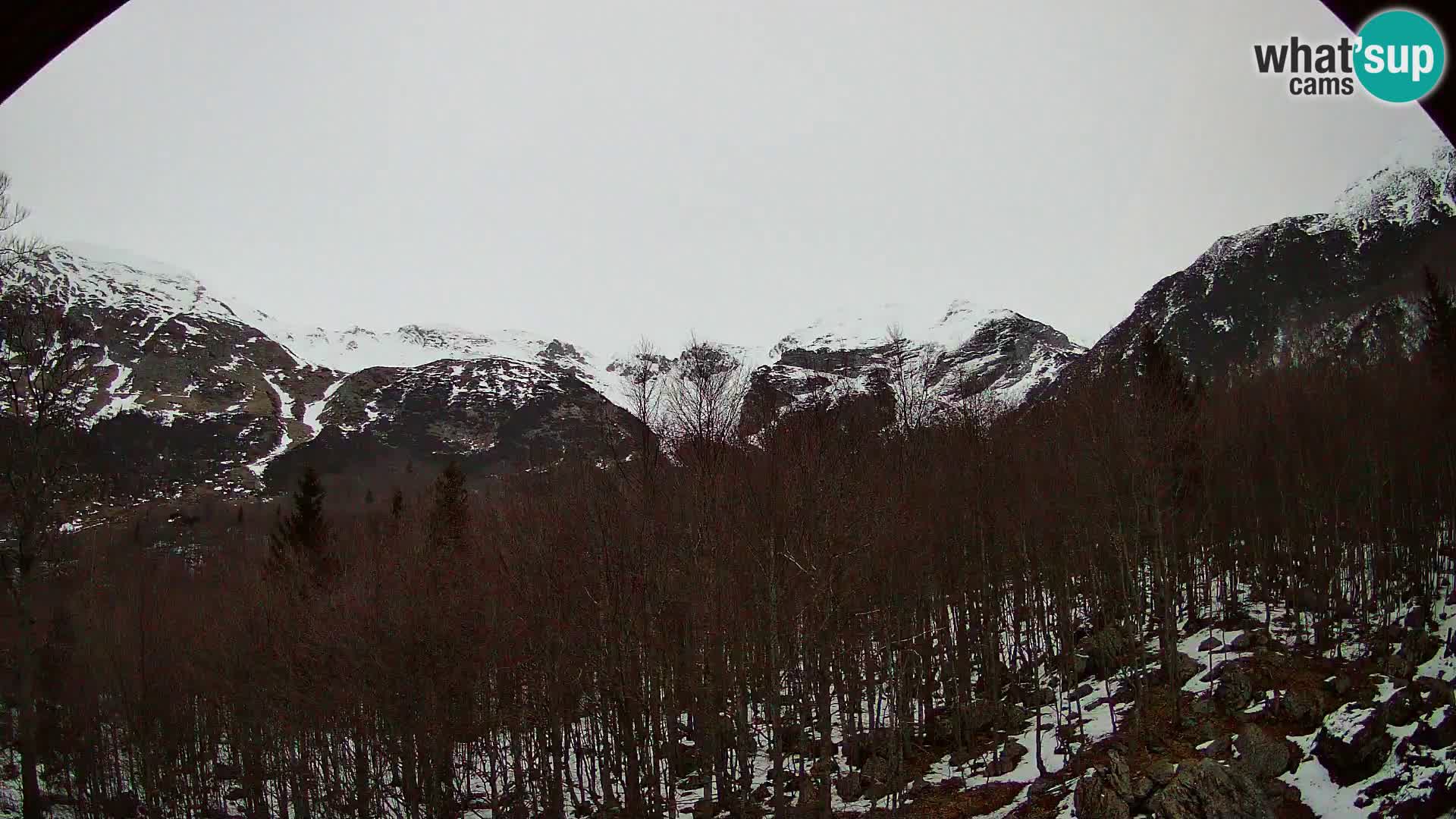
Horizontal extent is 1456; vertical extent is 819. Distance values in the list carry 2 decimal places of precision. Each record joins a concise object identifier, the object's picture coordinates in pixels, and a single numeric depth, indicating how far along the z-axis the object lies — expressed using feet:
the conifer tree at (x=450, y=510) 112.16
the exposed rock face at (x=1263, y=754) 54.49
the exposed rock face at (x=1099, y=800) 50.75
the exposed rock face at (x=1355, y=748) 50.29
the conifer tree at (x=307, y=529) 122.31
